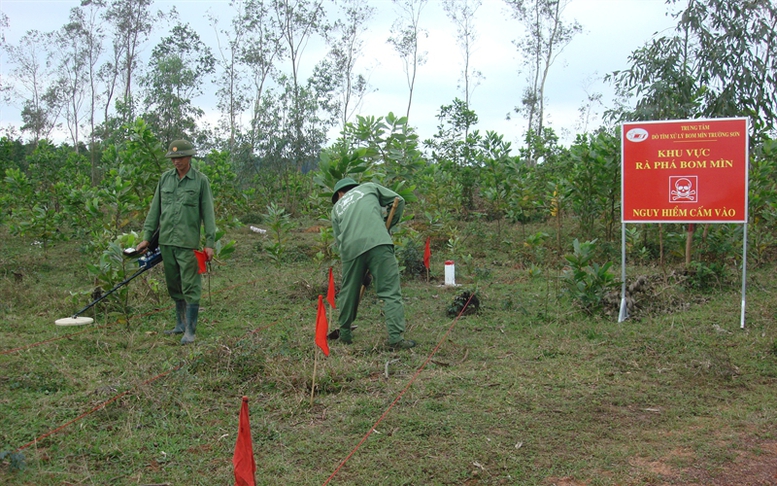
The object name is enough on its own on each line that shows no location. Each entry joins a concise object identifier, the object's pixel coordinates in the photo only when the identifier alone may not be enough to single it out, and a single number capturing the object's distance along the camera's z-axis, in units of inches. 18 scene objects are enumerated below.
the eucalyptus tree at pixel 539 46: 1042.1
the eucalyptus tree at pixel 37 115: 1369.3
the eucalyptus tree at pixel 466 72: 1129.2
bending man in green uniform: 206.8
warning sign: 230.7
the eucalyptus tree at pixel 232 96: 934.4
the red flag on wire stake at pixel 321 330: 153.8
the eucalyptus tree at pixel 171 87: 655.1
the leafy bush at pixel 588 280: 246.4
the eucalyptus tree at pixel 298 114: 701.3
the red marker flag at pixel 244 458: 93.1
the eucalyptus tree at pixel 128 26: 1026.7
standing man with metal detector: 220.4
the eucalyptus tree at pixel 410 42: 1101.1
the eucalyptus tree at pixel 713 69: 305.6
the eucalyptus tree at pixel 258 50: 872.3
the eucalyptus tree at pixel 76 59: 1143.0
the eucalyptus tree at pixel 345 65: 944.3
